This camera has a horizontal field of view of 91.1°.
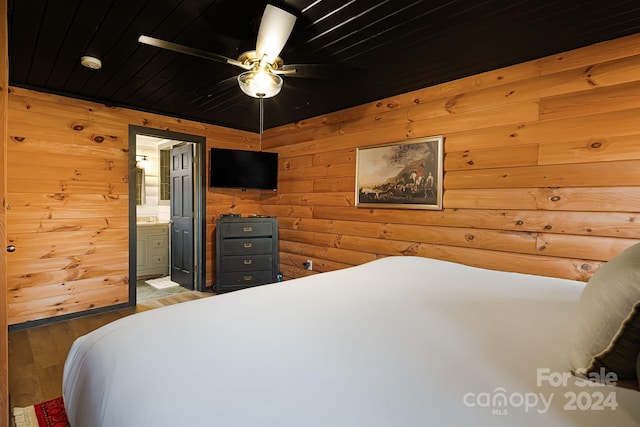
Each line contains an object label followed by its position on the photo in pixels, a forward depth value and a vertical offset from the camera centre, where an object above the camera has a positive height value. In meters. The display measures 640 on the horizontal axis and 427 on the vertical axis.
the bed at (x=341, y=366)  0.66 -0.42
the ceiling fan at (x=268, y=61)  1.59 +0.83
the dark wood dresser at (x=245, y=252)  3.81 -0.60
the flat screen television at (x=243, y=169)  4.02 +0.46
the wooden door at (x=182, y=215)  4.18 -0.17
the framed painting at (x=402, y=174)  2.77 +0.30
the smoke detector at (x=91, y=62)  2.31 +1.05
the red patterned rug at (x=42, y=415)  1.68 -1.18
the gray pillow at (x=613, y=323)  0.67 -0.26
